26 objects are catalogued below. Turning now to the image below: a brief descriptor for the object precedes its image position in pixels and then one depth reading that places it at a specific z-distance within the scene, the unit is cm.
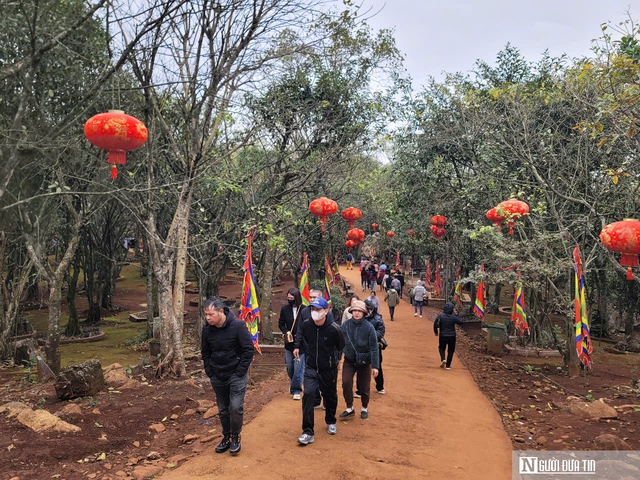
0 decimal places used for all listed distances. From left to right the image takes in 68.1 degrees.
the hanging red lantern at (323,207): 1028
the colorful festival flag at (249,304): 991
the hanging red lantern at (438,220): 1554
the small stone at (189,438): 571
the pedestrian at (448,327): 1020
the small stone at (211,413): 663
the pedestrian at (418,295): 1951
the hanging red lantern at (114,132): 553
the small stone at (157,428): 606
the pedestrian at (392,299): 1831
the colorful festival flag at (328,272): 1783
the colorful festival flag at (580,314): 901
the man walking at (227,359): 501
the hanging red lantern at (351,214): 1302
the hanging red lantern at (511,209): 907
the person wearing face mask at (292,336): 749
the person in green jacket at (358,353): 631
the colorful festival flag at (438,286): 2548
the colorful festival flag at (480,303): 1557
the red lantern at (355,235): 1672
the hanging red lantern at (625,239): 609
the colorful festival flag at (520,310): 1283
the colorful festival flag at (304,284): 1344
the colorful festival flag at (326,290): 1614
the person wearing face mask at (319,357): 548
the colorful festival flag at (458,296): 2062
